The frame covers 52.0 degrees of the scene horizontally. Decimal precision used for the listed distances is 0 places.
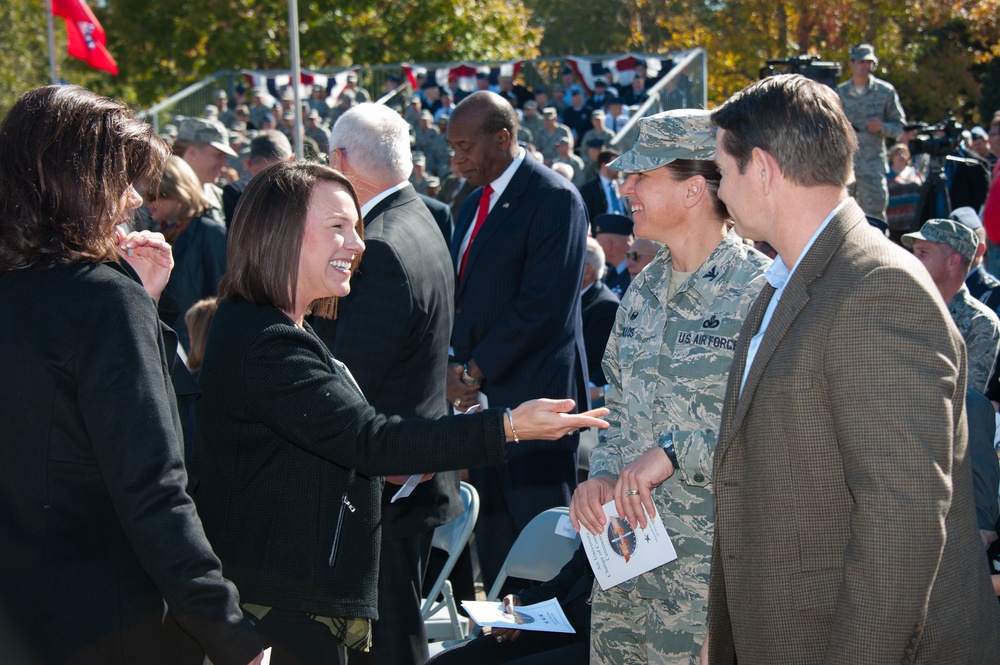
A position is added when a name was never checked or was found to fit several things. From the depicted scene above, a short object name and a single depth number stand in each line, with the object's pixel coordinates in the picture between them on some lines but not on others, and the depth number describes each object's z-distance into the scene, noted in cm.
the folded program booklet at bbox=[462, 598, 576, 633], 305
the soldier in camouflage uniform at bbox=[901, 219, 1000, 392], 508
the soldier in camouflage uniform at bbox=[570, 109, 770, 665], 258
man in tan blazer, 176
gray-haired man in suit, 356
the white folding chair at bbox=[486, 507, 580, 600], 402
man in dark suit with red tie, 468
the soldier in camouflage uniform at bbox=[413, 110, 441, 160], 1816
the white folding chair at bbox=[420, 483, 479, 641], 434
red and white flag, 1684
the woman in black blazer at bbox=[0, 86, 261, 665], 194
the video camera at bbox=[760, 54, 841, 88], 769
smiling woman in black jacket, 240
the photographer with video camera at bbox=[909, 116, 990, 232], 965
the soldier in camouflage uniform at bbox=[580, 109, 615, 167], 1526
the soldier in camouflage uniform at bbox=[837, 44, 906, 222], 1123
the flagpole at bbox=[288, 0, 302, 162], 1027
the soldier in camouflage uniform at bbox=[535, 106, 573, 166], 1641
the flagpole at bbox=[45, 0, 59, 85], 1665
